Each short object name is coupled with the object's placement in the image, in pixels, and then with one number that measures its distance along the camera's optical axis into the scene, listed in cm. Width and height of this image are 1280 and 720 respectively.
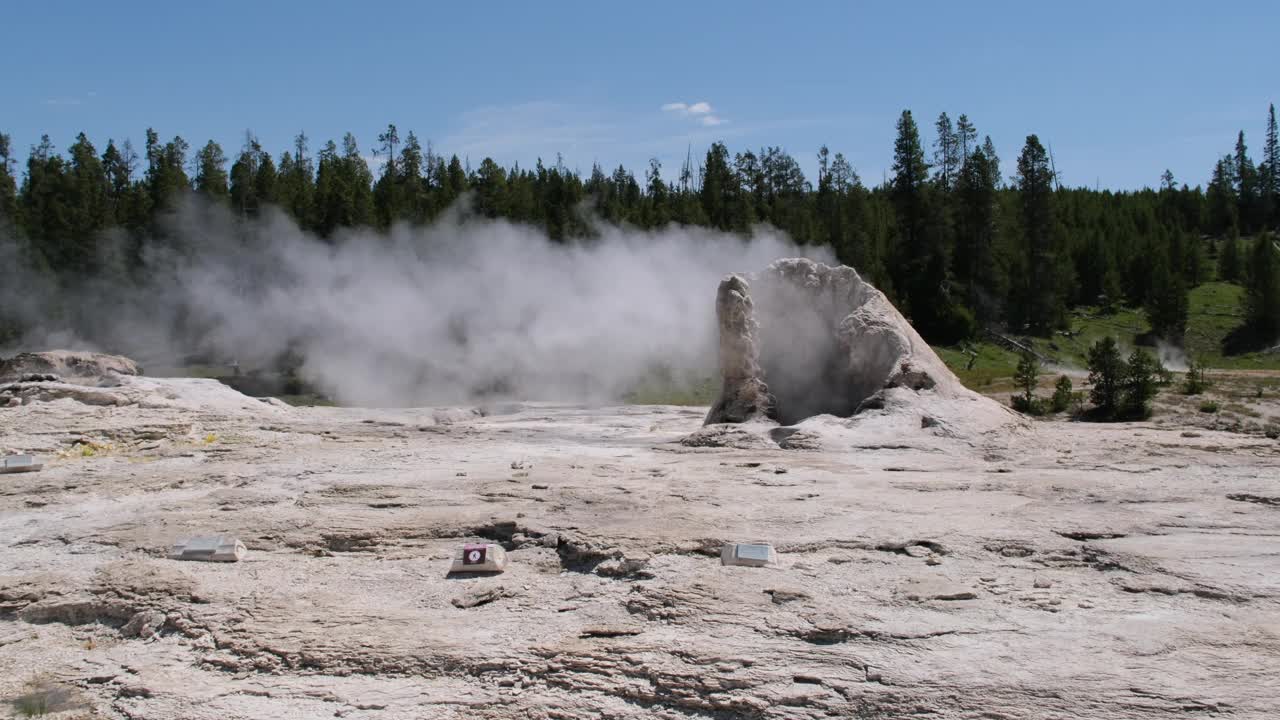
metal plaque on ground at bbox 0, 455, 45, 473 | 1311
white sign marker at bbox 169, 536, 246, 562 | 947
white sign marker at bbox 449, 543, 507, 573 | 908
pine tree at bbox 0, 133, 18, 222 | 5239
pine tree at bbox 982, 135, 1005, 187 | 5369
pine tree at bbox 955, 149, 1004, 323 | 4962
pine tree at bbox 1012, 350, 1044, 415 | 2553
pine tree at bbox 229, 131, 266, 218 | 5238
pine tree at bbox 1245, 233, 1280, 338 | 4878
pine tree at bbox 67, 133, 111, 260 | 5016
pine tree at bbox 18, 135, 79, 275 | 5047
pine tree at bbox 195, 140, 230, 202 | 5419
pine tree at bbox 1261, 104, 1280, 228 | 8375
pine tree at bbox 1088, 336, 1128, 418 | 2398
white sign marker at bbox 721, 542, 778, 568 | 884
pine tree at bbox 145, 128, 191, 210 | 5181
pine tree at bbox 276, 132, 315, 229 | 5206
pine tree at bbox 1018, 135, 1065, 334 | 4900
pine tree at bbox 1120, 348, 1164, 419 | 2359
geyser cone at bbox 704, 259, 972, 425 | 1705
